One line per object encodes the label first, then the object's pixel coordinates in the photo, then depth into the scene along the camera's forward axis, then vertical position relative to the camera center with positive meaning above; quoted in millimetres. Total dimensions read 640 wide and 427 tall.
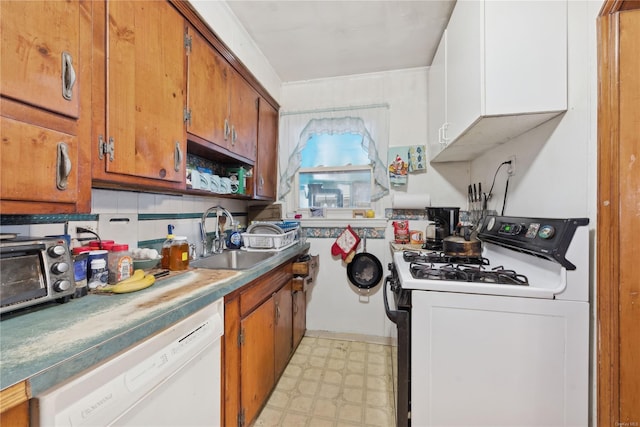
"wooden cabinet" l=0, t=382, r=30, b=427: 427 -348
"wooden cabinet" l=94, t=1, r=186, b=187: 931 +505
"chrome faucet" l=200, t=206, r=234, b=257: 1769 -208
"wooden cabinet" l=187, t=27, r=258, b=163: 1360 +716
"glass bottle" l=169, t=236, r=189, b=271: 1251 -216
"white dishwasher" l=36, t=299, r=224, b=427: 539 -462
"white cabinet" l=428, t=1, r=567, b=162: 1037 +653
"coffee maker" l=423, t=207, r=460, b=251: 1827 -92
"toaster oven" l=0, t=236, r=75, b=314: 660 -173
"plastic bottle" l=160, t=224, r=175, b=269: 1251 -211
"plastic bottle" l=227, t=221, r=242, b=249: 1949 -217
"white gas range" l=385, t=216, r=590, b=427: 934 -513
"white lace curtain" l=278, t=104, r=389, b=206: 2301 +790
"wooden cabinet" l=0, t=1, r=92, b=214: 650 +310
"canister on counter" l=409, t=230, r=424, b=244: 2102 -218
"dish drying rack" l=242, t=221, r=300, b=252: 1840 -204
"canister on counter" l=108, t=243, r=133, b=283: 962 -205
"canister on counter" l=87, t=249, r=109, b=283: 908 -164
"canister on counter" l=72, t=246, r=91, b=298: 843 -202
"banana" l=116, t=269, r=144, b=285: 951 -261
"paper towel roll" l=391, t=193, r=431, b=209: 2143 +103
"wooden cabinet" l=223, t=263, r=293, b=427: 1118 -715
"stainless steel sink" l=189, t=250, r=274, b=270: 1750 -337
